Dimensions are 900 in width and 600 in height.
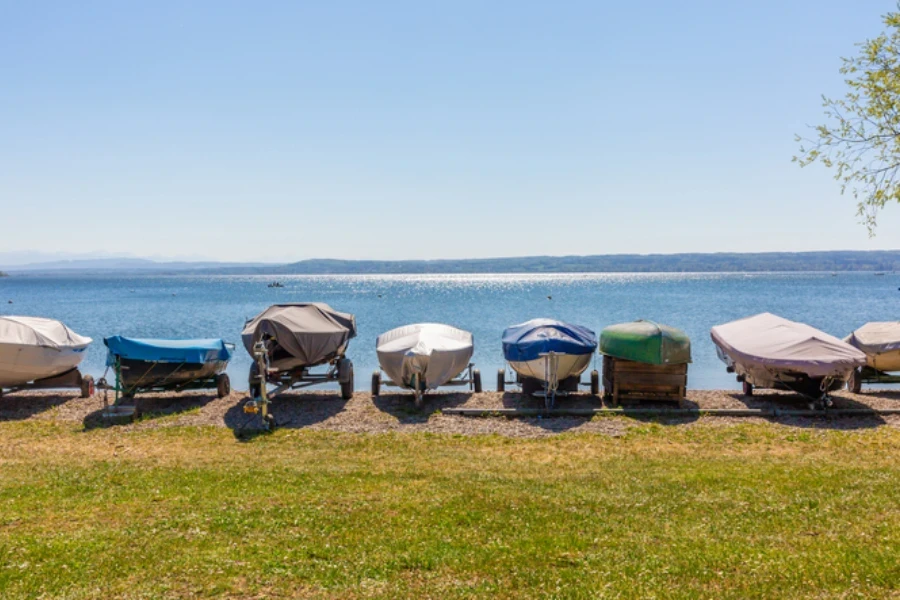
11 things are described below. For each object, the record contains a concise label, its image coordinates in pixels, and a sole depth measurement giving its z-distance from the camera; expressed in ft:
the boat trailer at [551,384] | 62.90
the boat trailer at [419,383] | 63.52
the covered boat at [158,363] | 63.05
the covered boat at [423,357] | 64.69
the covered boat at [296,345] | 63.36
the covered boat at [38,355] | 63.41
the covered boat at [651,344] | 60.23
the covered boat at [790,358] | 57.93
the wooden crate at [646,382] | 61.21
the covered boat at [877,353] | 67.97
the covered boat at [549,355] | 63.77
